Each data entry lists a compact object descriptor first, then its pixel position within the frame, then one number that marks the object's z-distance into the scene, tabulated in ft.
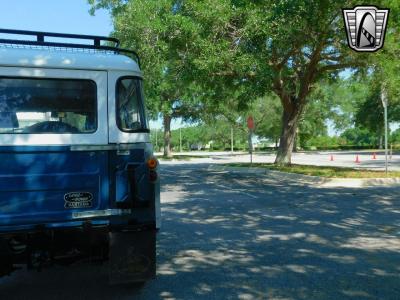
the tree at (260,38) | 51.93
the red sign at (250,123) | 91.16
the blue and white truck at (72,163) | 14.06
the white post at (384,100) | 56.81
